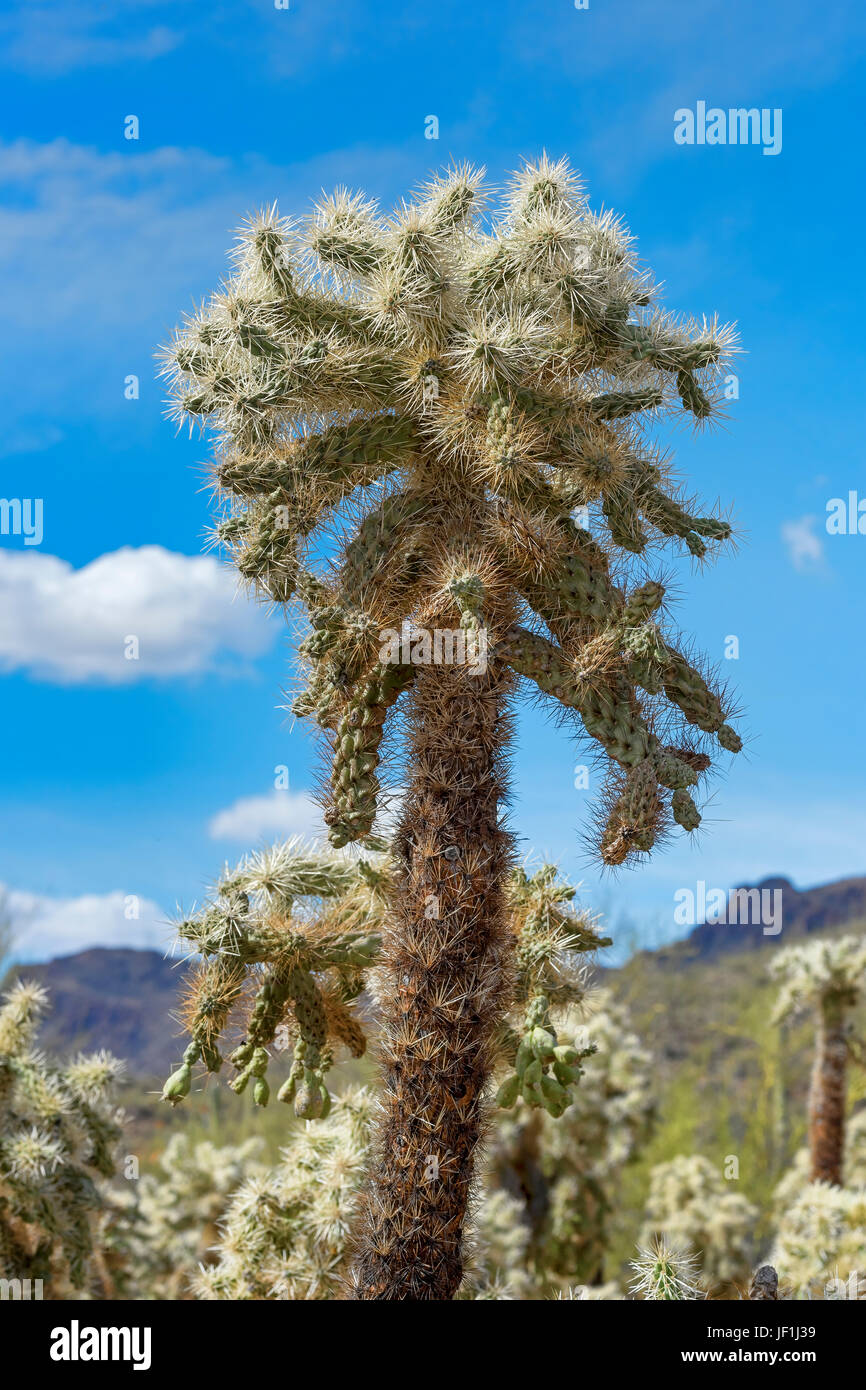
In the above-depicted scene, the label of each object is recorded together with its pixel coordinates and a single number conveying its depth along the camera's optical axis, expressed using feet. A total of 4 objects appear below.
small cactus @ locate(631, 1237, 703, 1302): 13.55
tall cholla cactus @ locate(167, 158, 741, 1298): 12.41
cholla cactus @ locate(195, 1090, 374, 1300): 19.24
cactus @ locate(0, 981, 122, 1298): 25.00
